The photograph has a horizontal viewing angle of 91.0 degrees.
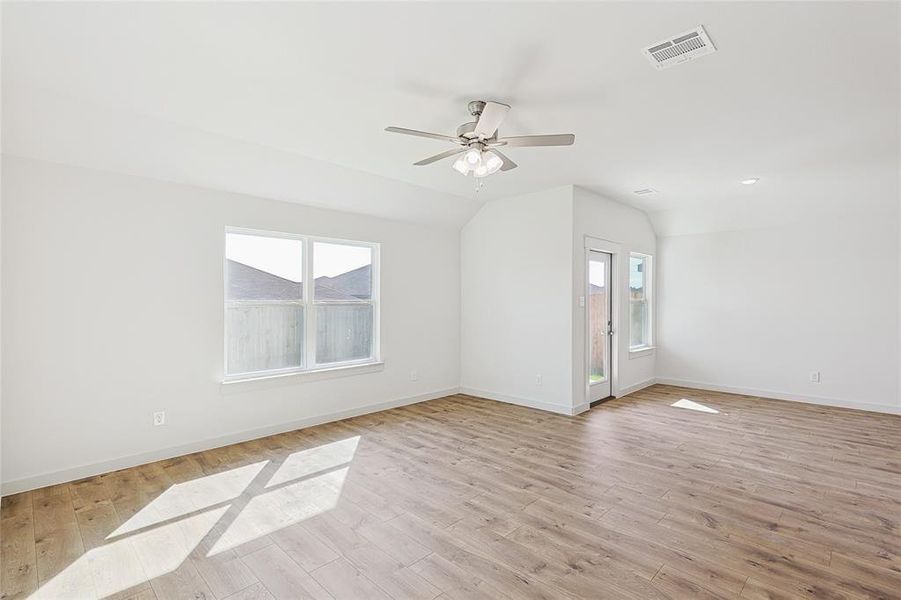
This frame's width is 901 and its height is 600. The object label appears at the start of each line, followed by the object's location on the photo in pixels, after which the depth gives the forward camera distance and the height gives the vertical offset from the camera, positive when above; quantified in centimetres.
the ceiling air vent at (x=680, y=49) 227 +135
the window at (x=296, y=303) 451 -2
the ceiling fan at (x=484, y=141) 277 +108
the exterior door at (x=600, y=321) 609 -29
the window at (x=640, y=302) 700 -3
